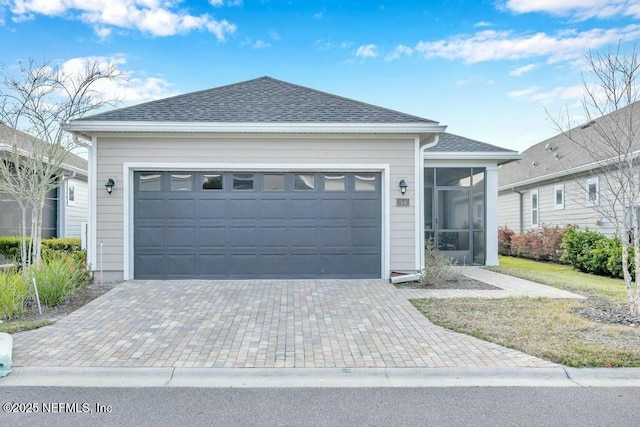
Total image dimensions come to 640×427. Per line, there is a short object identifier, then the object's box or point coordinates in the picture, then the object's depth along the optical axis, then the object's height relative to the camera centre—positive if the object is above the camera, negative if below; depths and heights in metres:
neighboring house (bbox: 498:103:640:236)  13.26 +1.31
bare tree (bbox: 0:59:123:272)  7.92 +2.38
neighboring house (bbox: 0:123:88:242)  12.62 +0.47
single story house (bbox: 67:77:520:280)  9.25 +0.66
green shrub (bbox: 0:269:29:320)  6.12 -1.16
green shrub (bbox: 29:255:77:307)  6.77 -1.04
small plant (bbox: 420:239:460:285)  8.98 -1.16
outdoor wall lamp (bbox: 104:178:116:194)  9.11 +0.85
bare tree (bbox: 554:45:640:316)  6.23 +1.99
